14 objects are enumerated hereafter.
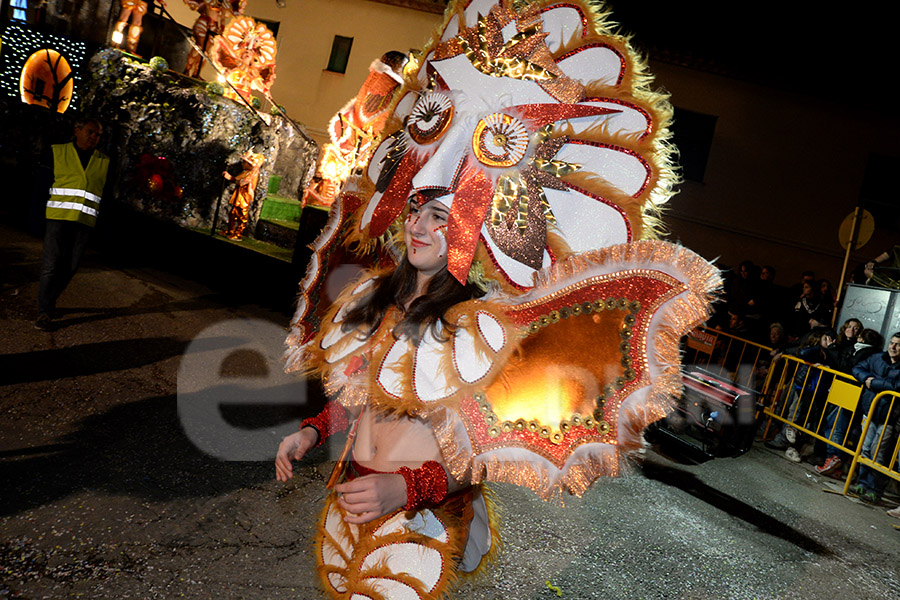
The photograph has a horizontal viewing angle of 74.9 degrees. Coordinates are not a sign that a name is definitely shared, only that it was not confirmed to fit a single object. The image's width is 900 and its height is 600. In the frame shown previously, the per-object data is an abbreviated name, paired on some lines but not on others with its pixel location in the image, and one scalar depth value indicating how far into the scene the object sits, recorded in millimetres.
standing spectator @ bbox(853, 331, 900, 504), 6301
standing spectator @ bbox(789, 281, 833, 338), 9016
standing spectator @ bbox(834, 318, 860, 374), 7418
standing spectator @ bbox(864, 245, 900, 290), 8461
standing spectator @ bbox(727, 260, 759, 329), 9617
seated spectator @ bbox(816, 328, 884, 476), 6953
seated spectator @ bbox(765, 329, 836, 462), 7496
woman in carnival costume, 1274
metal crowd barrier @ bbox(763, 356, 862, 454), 6914
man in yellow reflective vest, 5547
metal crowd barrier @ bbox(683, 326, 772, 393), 8742
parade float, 10844
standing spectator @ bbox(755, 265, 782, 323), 9750
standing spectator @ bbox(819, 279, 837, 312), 10062
